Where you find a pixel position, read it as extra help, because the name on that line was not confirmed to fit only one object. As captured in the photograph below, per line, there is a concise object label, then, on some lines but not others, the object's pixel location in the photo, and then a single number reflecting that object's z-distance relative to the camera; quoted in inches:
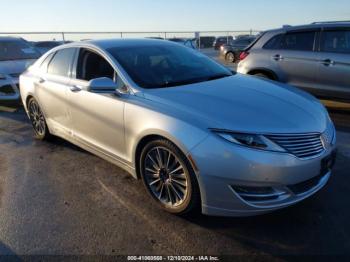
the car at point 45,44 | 781.1
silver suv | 250.5
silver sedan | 114.7
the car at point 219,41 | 1163.1
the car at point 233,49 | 795.6
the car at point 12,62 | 328.2
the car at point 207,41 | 1209.4
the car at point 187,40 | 850.0
